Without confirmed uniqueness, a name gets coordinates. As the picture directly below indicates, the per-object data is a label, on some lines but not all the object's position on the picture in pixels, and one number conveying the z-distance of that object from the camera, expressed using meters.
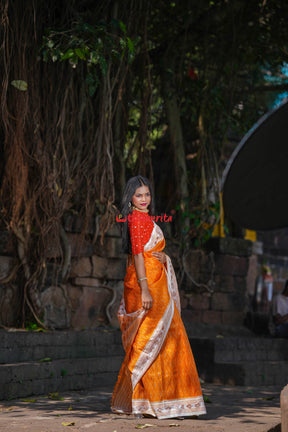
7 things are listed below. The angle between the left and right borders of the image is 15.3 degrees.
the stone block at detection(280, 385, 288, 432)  4.90
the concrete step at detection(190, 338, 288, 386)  11.84
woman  7.26
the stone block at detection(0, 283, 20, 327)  11.44
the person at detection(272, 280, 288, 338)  14.03
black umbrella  6.10
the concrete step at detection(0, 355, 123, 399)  9.01
